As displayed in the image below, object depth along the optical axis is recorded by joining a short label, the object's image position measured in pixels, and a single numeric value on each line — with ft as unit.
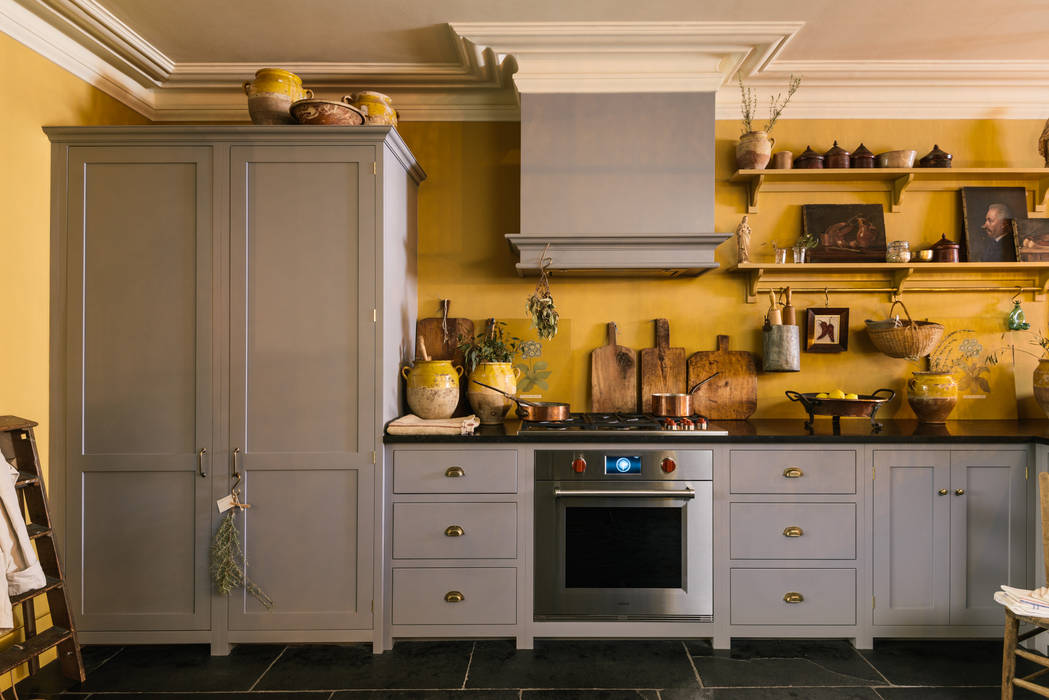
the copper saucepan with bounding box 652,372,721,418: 9.94
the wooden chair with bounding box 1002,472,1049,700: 7.00
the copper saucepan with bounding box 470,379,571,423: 9.70
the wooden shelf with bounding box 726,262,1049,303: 10.62
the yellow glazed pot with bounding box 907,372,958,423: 9.87
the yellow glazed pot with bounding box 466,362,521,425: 9.88
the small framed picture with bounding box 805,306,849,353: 10.68
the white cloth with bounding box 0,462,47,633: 6.78
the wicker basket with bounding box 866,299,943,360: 10.11
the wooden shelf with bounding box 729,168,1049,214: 10.31
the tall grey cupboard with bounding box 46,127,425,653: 8.47
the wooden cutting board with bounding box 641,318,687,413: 10.73
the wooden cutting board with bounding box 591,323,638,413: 10.78
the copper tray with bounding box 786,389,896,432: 9.35
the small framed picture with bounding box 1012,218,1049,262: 10.43
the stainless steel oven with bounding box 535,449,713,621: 8.66
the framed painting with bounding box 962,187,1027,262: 10.53
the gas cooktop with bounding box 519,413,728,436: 8.78
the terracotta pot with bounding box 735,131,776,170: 10.25
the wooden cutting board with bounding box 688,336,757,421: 10.69
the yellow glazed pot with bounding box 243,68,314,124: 8.79
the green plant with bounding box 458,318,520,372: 10.35
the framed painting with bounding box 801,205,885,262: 10.57
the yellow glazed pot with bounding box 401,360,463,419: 9.34
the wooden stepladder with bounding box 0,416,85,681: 7.53
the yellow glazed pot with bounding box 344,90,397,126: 9.27
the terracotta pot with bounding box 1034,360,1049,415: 9.70
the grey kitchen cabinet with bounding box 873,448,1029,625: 8.68
